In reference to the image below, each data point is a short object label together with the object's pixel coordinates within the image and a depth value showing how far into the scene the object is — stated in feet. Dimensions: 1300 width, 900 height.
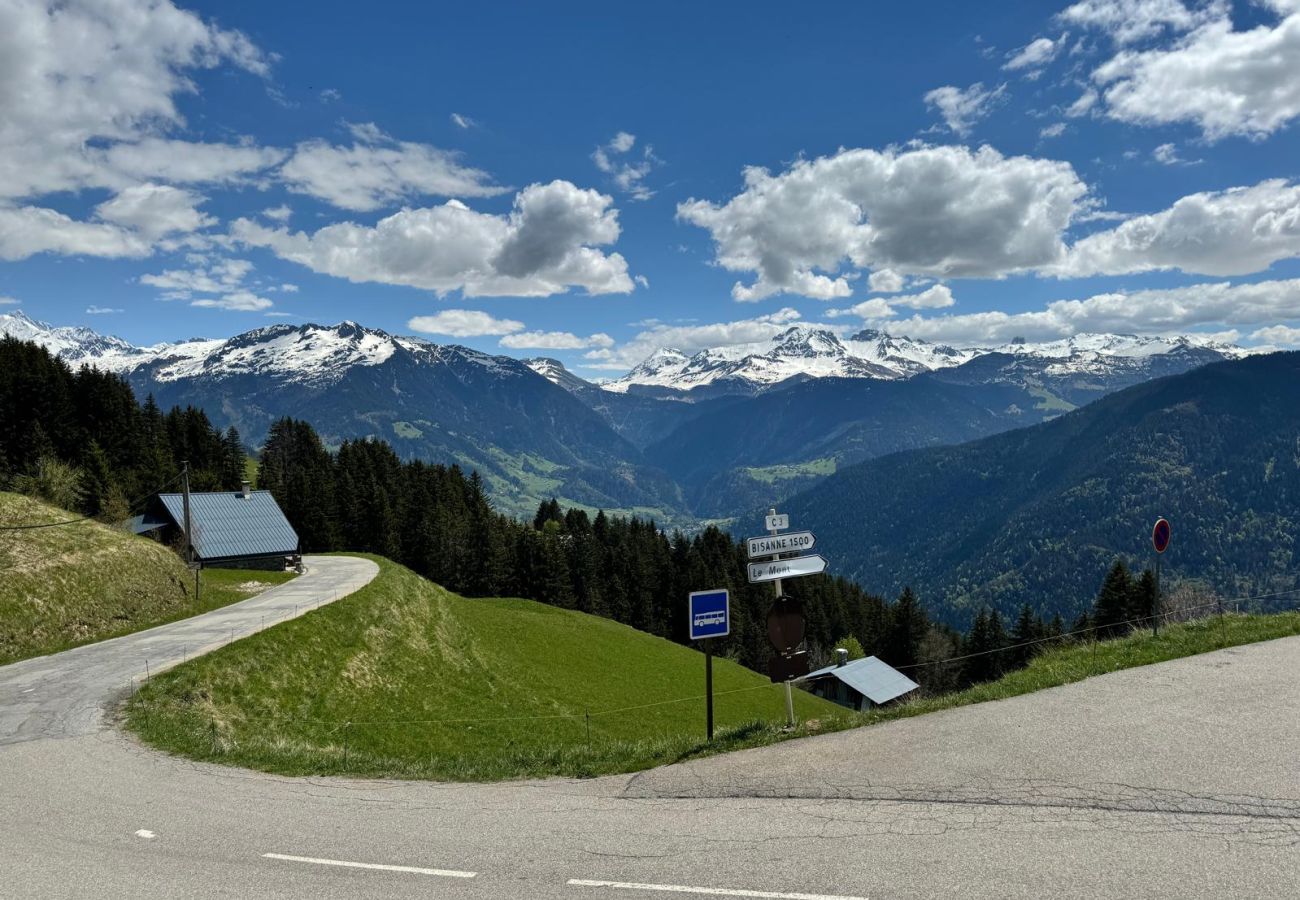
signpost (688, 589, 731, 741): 56.39
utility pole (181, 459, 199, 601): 146.29
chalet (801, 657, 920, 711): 194.49
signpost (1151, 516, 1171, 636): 69.12
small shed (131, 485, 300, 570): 190.49
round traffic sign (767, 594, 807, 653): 52.70
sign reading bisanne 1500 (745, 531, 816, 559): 54.49
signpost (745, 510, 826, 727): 52.90
